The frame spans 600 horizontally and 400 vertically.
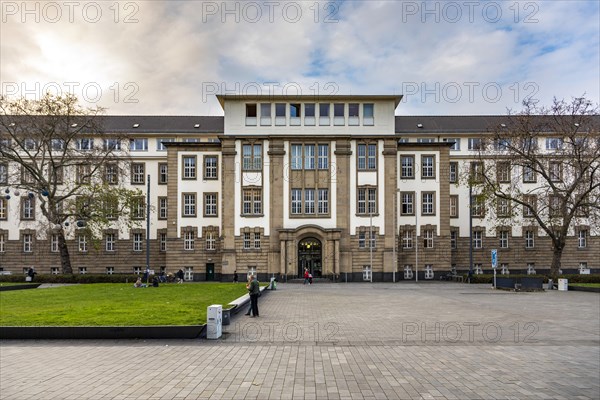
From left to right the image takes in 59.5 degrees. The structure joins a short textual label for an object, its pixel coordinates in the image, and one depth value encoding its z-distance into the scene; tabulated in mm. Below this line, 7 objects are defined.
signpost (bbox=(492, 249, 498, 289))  40719
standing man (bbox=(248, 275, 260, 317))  20609
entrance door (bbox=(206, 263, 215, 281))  57878
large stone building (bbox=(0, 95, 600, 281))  55000
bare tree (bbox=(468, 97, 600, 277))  43719
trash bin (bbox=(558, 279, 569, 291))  39547
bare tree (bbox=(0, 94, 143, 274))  45000
